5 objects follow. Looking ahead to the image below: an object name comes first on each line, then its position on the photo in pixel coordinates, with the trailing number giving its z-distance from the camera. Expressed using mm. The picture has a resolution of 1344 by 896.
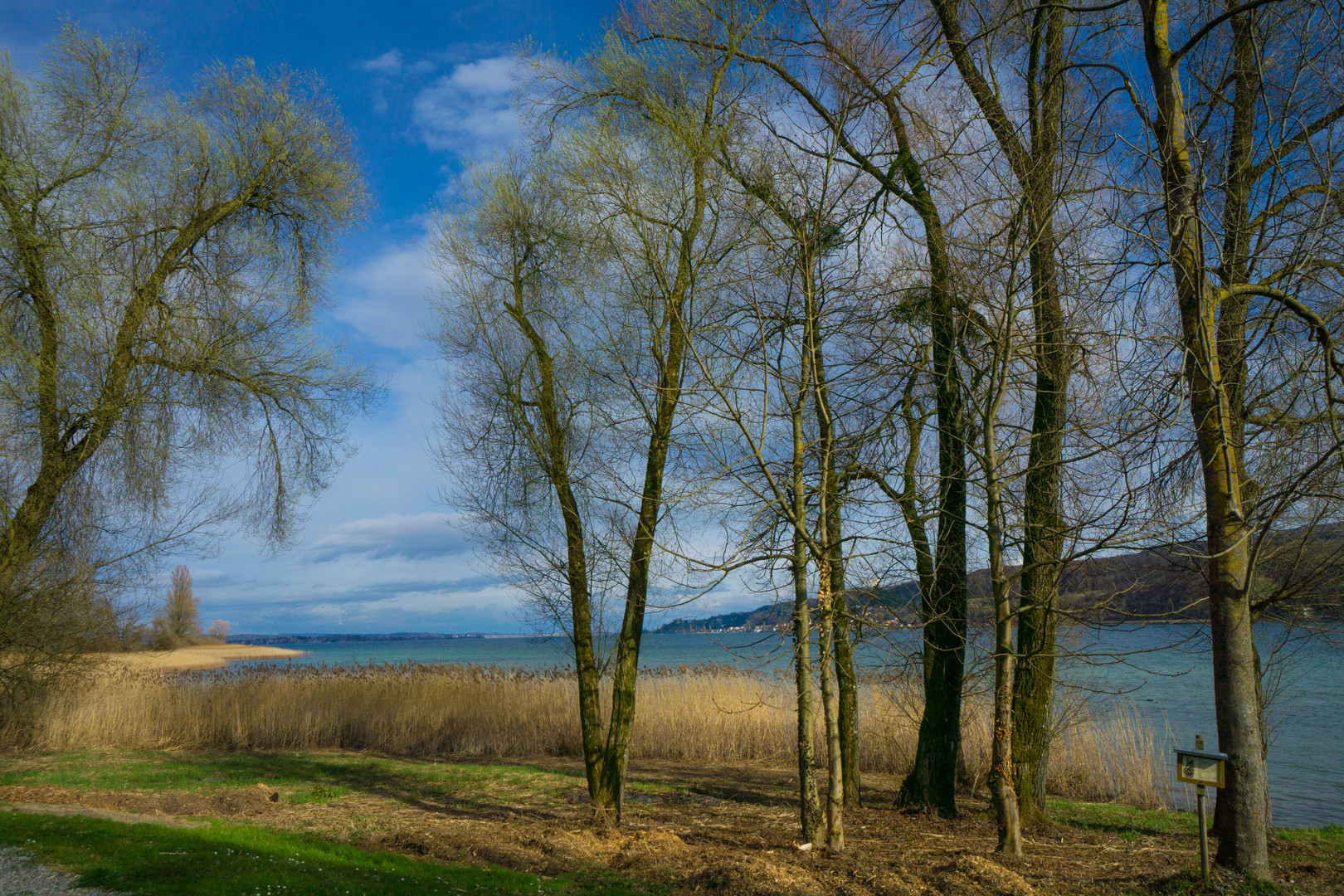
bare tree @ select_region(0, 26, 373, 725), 10641
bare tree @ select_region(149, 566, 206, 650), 43656
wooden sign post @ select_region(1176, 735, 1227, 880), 5160
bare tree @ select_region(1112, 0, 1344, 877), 5227
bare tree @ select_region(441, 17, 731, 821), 7852
